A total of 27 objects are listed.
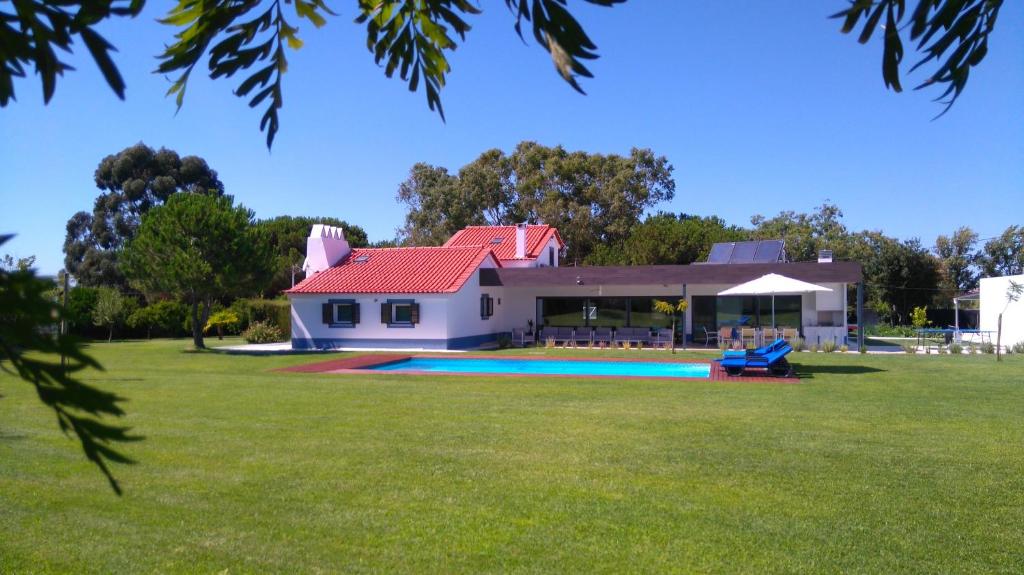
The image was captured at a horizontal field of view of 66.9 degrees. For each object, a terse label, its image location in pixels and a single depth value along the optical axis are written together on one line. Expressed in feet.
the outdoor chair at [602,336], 98.04
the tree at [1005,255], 170.09
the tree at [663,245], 148.46
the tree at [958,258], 170.91
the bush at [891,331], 119.20
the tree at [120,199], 168.35
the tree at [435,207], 175.01
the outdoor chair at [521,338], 102.42
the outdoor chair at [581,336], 99.19
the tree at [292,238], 160.15
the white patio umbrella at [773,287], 80.02
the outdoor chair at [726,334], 89.40
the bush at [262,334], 113.80
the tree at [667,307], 84.37
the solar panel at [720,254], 105.06
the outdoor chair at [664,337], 95.99
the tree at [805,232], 179.83
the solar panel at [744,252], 104.51
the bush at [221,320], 124.57
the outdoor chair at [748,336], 86.78
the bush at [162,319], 124.88
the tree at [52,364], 3.41
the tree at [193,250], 93.50
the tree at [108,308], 116.47
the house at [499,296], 93.50
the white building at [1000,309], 92.27
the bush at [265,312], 122.31
